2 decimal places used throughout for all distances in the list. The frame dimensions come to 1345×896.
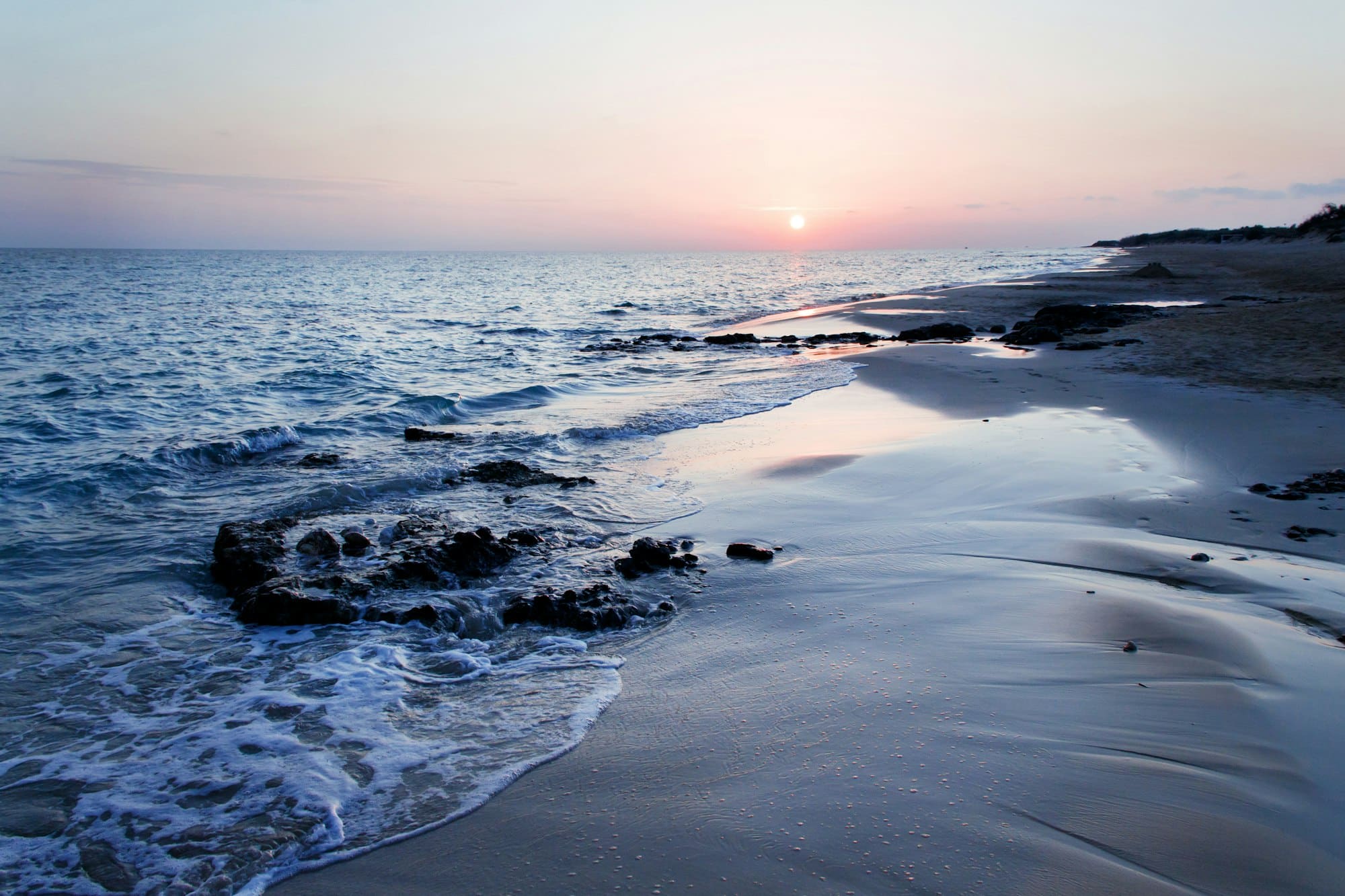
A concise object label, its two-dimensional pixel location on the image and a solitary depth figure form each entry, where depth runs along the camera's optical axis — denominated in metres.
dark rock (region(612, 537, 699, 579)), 5.72
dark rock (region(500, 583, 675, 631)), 4.96
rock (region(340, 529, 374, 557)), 6.30
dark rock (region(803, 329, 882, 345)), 20.23
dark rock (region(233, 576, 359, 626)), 5.12
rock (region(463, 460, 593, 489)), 8.42
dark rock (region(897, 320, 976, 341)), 19.11
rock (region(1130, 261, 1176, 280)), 31.88
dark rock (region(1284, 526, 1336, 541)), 5.27
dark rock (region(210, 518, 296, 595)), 5.78
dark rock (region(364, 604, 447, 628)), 5.07
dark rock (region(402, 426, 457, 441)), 11.05
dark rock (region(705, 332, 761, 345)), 21.80
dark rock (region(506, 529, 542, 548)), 6.37
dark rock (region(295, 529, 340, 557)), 6.23
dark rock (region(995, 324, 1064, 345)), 16.84
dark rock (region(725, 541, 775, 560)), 5.78
